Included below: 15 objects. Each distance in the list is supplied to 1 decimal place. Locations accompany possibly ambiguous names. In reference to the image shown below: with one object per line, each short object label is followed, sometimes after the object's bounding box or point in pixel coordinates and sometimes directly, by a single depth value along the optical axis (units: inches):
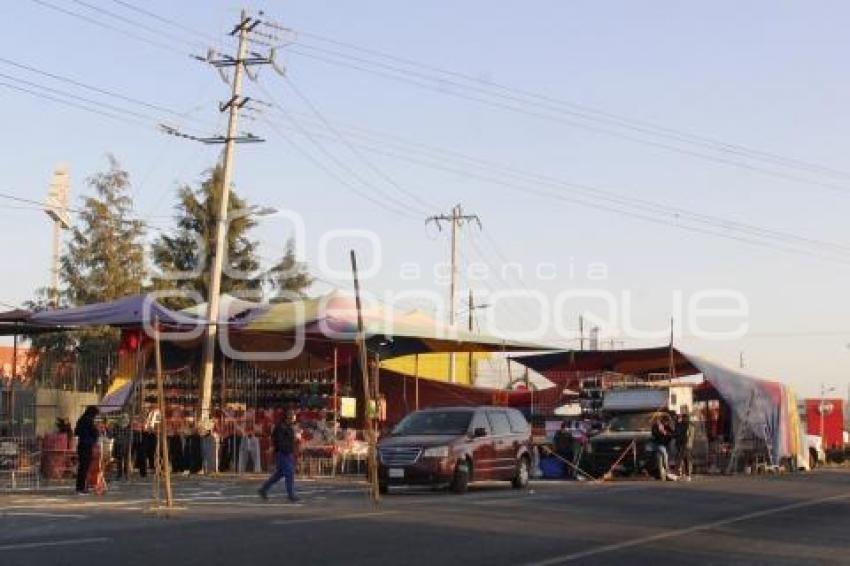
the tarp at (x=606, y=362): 1633.9
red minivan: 879.7
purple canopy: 1088.8
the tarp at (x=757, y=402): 1455.5
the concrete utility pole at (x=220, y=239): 1358.3
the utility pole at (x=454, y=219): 2452.8
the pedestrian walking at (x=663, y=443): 1168.8
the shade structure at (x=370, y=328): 1302.9
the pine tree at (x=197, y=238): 2492.6
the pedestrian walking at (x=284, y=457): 812.6
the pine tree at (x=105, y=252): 2187.5
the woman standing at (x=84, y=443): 883.4
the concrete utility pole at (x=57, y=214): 2139.5
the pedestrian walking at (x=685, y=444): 1202.6
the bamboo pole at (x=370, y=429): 777.2
